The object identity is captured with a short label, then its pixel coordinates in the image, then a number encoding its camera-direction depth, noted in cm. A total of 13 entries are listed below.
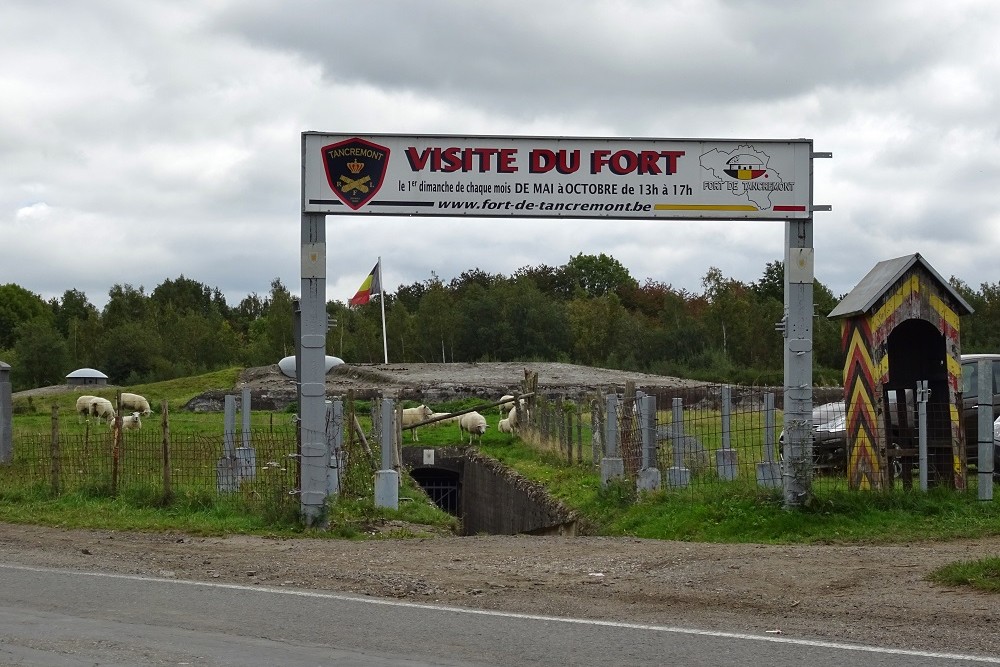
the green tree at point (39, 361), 8394
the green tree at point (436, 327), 8149
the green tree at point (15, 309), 11962
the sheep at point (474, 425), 3212
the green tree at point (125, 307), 11261
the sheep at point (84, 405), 3953
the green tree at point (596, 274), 11181
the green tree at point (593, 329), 8338
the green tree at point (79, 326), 9625
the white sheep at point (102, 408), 3928
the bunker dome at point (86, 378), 7025
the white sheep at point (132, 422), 3095
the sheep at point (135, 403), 4200
